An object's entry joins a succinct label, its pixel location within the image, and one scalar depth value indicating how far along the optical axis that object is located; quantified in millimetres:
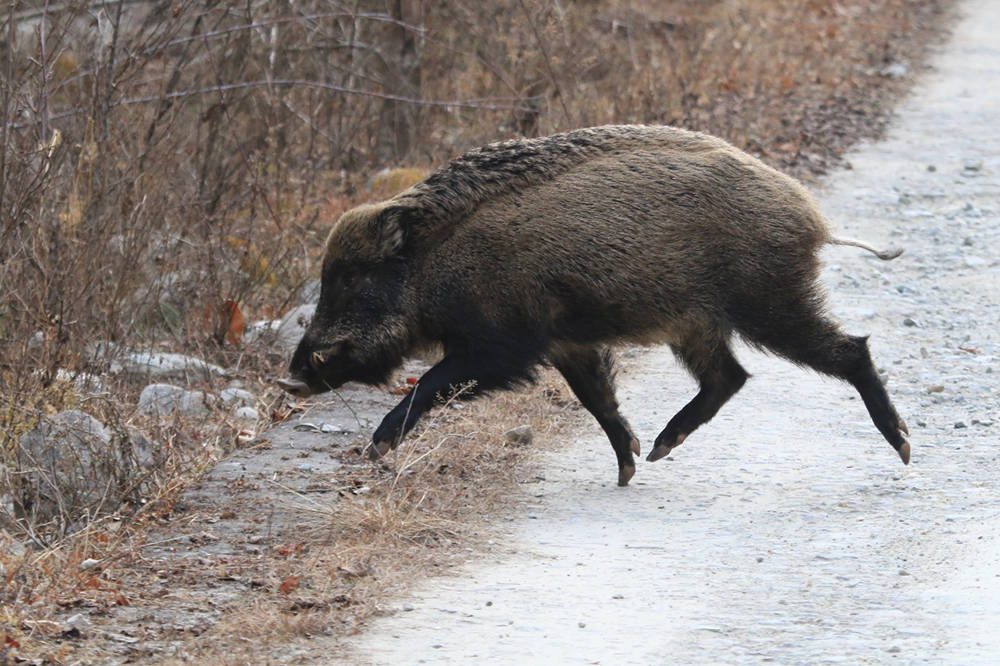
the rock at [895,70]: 29792
